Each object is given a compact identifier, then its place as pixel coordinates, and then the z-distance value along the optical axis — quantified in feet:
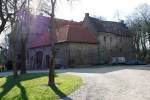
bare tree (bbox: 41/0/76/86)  28.05
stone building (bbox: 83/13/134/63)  74.98
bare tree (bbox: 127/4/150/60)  85.98
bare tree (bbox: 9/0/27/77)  30.37
